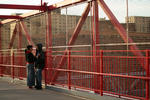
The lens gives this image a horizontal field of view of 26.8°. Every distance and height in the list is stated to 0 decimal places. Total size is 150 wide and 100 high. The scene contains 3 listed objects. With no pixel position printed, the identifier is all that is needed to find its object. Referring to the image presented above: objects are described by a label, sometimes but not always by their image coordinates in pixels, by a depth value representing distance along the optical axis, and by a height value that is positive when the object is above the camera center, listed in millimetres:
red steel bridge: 8273 -732
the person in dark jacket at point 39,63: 11727 -748
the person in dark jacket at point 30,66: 12250 -902
